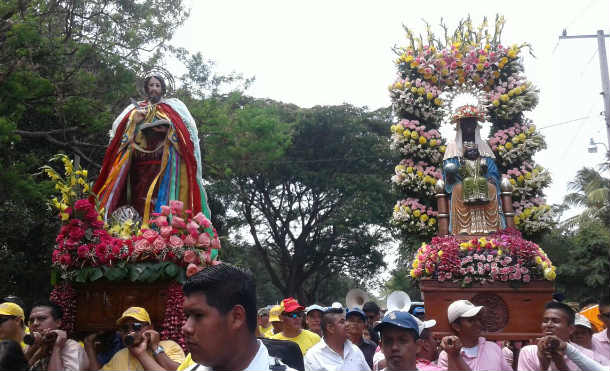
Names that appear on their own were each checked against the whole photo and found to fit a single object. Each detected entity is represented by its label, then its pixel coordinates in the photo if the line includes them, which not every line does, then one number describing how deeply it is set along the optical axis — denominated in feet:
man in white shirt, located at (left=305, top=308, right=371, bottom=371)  18.76
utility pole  51.43
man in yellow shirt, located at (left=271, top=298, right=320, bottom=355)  24.08
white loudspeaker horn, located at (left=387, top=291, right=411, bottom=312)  23.95
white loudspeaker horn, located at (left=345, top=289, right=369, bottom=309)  30.86
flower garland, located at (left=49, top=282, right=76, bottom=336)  20.27
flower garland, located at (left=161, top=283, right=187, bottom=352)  19.53
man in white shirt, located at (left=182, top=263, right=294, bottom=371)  8.96
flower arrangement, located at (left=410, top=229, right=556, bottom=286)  33.45
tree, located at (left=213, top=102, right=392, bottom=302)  93.20
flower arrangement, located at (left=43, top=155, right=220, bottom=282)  20.20
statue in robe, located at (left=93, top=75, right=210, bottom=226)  26.34
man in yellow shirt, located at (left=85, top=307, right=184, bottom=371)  15.93
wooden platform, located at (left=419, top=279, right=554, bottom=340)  33.22
